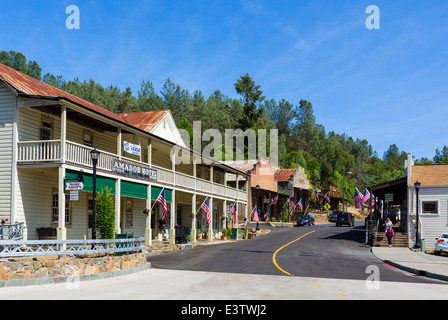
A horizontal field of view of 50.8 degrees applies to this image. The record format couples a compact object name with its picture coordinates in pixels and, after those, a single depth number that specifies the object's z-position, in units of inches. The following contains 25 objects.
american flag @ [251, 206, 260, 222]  1719.9
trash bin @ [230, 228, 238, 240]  1656.6
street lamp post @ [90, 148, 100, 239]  719.1
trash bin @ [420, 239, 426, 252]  1214.3
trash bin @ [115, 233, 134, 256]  743.1
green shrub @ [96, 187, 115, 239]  800.9
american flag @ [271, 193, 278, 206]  2487.7
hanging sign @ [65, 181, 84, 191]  710.5
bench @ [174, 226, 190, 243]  1274.6
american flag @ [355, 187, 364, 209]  1573.7
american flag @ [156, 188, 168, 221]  1102.7
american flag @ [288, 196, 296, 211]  2527.3
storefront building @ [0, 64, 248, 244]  823.1
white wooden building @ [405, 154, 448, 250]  1272.1
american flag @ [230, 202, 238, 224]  1685.5
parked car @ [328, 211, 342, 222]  2987.7
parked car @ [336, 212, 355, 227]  2249.0
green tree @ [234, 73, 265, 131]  3705.7
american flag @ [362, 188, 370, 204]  1563.7
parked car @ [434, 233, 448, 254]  1121.4
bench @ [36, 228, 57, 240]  853.3
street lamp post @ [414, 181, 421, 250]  1200.2
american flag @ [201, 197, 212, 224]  1371.8
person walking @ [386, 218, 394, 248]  1309.1
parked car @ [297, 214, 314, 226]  2416.3
